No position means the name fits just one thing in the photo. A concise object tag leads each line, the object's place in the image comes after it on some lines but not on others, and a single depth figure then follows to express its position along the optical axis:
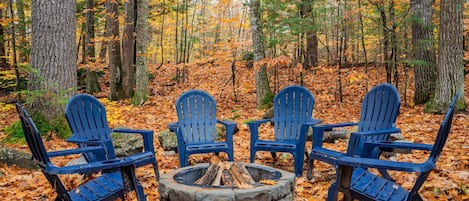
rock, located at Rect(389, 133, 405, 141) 4.72
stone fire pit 2.34
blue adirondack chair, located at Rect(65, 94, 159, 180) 3.28
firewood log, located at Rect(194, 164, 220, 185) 2.76
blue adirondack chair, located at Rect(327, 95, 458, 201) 2.07
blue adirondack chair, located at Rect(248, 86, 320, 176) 4.21
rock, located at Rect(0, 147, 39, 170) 4.14
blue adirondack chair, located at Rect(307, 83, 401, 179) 3.42
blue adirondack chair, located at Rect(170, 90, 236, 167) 4.43
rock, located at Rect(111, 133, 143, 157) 4.58
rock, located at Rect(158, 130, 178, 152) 5.00
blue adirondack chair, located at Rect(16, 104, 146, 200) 2.21
